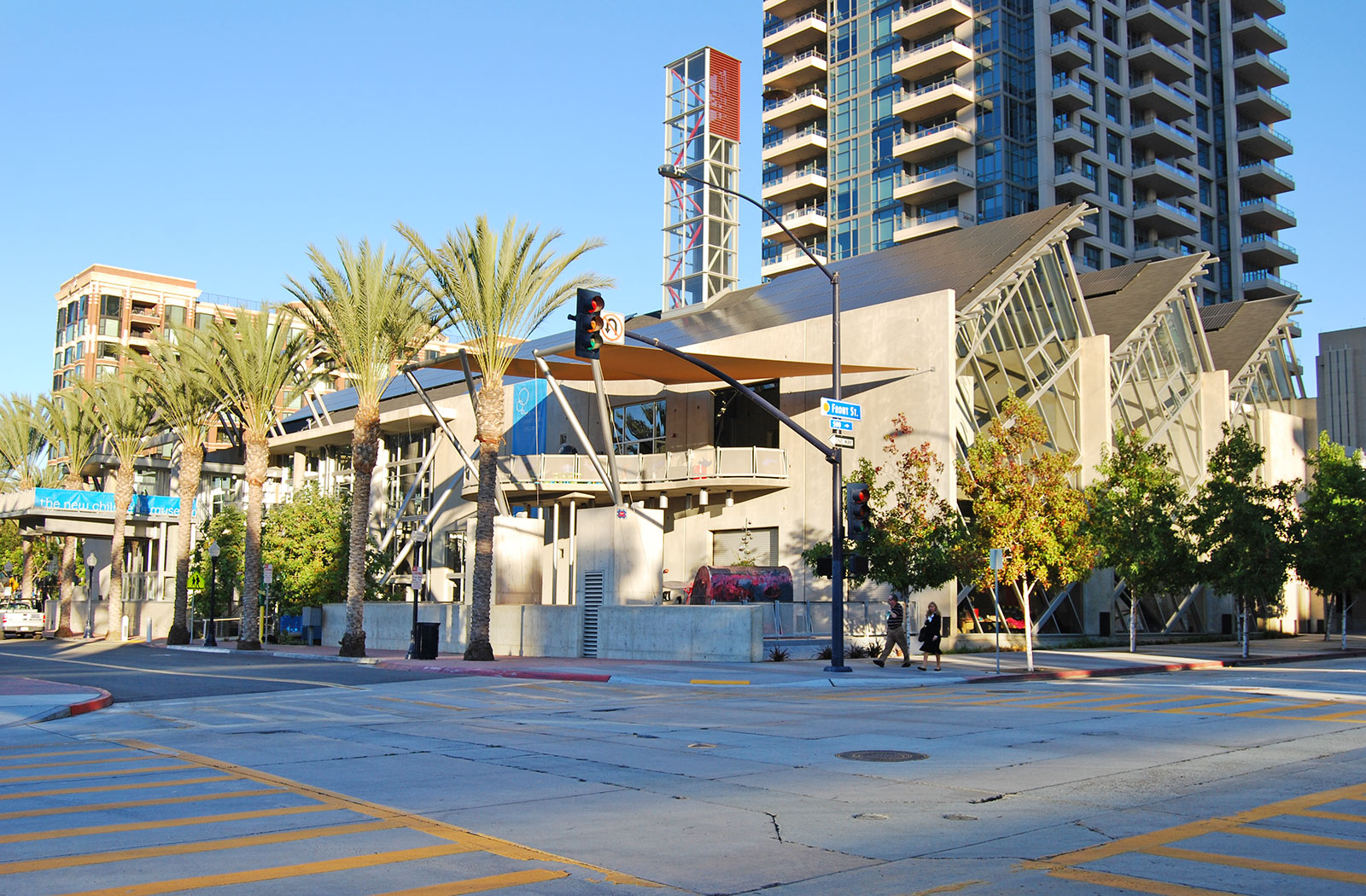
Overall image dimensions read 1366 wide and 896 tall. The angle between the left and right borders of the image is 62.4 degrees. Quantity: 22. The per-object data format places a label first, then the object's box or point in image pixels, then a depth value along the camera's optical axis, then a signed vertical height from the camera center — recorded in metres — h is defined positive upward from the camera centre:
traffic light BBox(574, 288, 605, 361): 19.45 +4.04
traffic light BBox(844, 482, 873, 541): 23.94 +1.02
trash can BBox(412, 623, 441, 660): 32.22 -2.38
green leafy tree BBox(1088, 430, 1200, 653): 35.22 +1.25
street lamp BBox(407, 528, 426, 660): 32.59 -0.81
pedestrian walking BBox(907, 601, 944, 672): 25.78 -1.66
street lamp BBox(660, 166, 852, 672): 24.47 +0.15
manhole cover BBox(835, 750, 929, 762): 11.63 -2.02
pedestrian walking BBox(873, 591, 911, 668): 26.39 -1.56
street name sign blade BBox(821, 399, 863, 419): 23.94 +3.26
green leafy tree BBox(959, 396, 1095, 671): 29.47 +1.44
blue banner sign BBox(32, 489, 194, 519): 52.59 +2.40
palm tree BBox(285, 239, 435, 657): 33.81 +6.88
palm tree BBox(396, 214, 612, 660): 31.05 +7.29
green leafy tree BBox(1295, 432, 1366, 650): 42.03 +1.40
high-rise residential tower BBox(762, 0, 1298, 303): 86.06 +35.26
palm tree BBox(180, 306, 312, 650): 40.09 +6.51
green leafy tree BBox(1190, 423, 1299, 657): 35.66 +1.11
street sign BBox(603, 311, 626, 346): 20.14 +4.12
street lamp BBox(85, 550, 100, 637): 63.03 -1.92
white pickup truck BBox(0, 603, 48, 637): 58.78 -3.67
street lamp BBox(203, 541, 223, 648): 41.75 -0.96
